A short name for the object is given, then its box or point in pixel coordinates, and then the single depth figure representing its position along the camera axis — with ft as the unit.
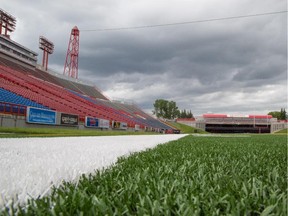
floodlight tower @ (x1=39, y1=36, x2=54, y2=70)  127.26
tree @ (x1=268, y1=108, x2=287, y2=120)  277.31
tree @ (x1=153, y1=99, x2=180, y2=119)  264.71
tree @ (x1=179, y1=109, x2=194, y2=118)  316.61
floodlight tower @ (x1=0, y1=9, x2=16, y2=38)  107.76
